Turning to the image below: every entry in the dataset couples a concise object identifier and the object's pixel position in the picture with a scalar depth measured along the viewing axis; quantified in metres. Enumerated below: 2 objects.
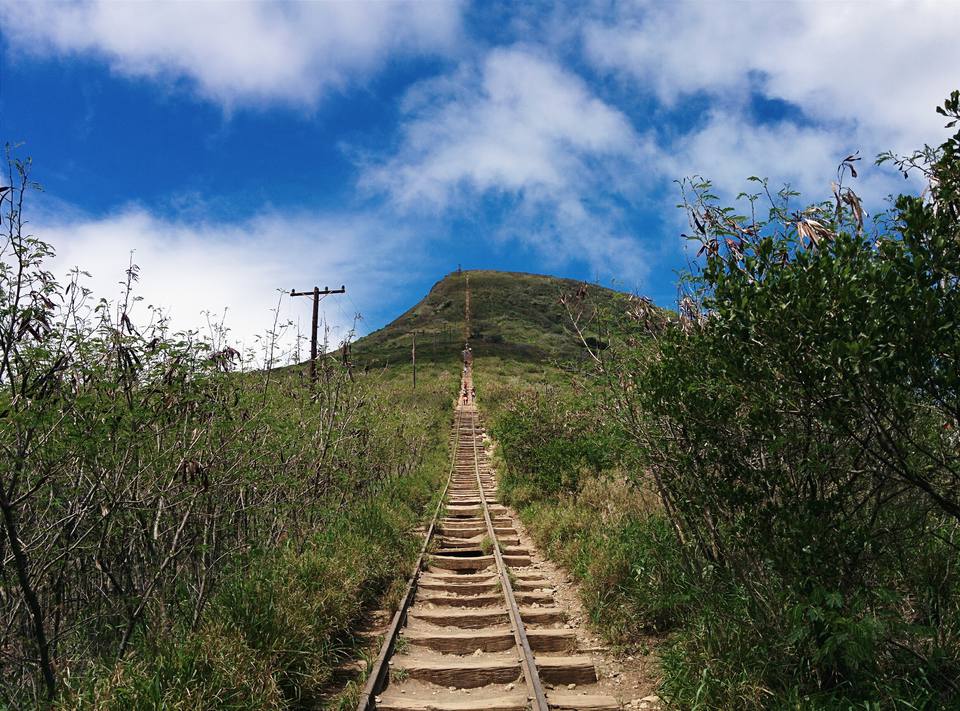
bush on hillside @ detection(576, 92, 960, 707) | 3.25
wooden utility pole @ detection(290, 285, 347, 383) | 24.16
